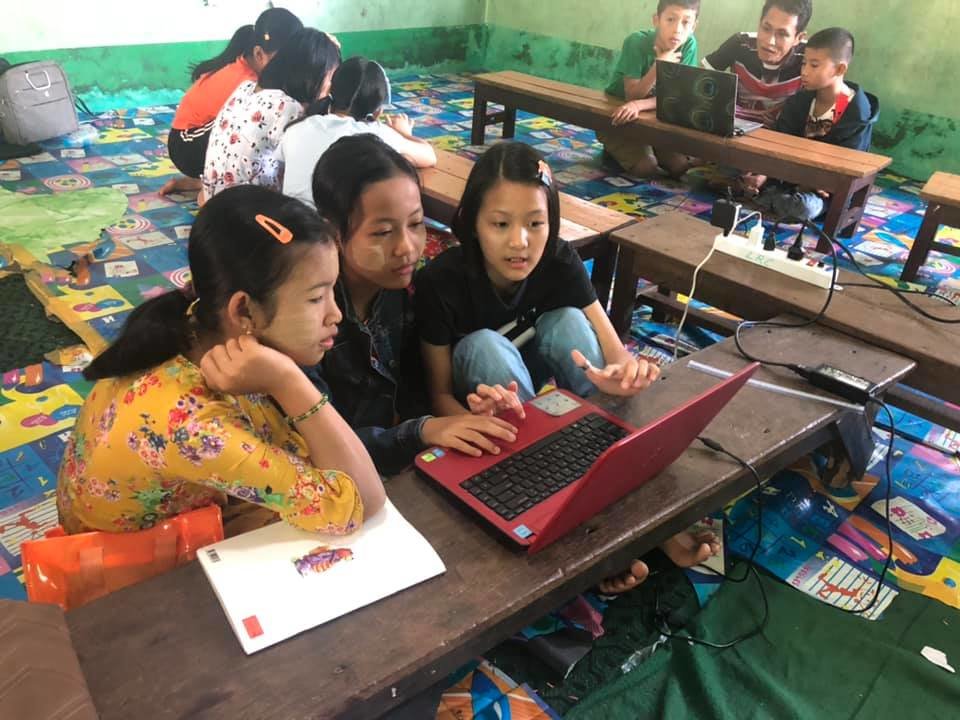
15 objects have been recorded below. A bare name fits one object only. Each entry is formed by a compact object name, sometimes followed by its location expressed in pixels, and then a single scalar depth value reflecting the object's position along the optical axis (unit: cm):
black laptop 321
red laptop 89
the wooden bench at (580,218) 223
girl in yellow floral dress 91
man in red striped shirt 377
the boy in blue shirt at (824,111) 342
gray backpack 366
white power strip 178
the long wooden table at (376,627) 72
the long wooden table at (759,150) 307
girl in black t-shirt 143
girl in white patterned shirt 270
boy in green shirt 383
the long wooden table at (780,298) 154
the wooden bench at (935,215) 285
